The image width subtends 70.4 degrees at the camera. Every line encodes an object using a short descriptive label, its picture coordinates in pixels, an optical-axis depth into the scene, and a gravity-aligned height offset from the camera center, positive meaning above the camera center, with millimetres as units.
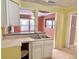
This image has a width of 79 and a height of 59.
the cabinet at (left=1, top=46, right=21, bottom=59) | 991 -485
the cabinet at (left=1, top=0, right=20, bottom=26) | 621 +221
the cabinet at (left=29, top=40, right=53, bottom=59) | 1737 -729
